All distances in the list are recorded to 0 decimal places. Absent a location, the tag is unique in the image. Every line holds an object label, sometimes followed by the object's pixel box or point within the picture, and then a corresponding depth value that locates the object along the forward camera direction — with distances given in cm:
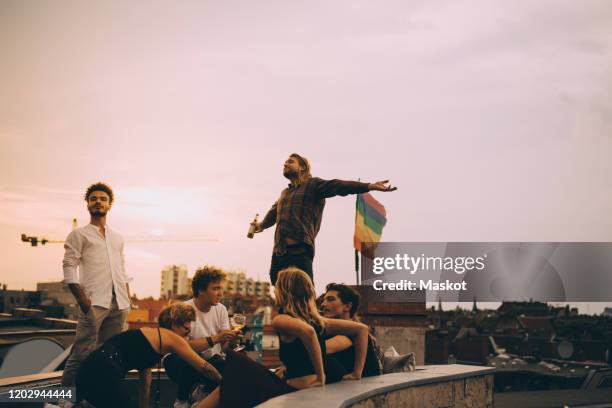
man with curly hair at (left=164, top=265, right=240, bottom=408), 582
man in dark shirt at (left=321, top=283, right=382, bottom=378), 597
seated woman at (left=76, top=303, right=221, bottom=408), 509
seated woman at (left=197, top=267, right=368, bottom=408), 477
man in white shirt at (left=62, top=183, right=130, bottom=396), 596
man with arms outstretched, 636
